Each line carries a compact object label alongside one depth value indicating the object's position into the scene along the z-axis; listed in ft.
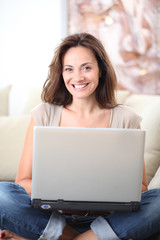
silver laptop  4.89
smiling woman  5.31
